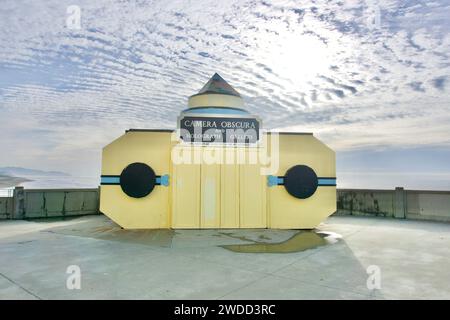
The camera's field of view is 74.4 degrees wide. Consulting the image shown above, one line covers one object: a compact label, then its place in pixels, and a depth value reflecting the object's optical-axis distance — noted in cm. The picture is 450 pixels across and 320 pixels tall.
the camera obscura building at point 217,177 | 888
